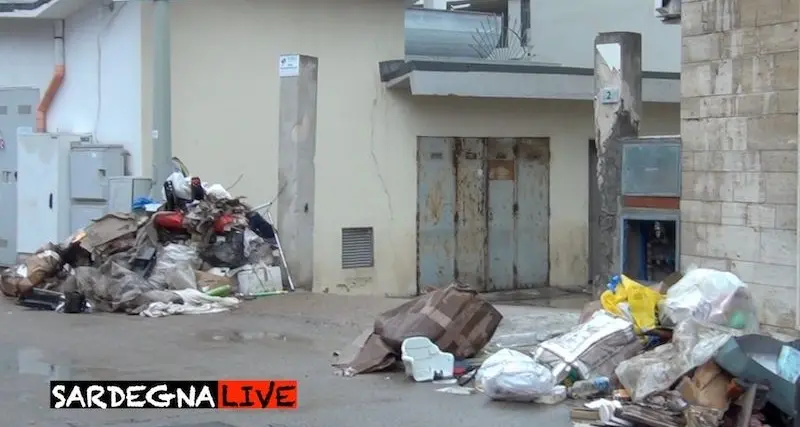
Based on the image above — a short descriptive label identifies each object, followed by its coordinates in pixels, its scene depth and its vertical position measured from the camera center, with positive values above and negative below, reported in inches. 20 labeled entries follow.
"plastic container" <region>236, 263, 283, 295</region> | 511.8 -50.0
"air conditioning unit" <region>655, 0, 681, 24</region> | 475.2 +71.9
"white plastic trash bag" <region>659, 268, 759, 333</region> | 329.7 -39.0
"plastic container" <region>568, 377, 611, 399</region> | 306.3 -60.3
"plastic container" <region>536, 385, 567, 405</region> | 303.6 -62.3
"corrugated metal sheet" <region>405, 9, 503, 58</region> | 757.3 +100.5
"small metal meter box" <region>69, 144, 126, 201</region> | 563.5 +2.6
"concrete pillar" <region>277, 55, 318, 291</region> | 533.3 +4.1
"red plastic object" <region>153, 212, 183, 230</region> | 509.4 -22.4
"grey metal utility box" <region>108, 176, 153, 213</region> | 544.1 -8.7
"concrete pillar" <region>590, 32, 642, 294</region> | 476.7 +27.8
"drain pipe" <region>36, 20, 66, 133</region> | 607.8 +56.8
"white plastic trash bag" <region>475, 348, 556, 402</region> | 301.0 -57.3
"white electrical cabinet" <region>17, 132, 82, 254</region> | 575.2 -8.5
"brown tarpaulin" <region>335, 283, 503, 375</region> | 343.6 -48.9
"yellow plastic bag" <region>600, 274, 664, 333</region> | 339.3 -40.7
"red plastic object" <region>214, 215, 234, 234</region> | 514.3 -24.0
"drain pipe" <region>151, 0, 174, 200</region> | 524.7 +37.0
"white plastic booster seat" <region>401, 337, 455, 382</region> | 330.0 -56.8
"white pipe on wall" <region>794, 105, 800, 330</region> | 379.6 -37.0
